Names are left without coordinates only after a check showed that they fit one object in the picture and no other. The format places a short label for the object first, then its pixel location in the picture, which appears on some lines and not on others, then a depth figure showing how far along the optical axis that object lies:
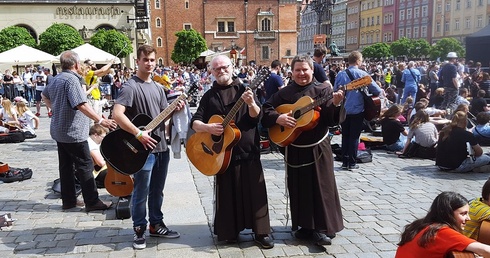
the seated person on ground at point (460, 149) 7.82
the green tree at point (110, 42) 40.38
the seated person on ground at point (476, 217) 3.58
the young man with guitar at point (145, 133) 4.35
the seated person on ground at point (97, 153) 6.70
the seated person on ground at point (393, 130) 10.02
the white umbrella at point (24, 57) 21.19
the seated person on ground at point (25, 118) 12.55
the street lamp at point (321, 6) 24.34
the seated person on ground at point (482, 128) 9.41
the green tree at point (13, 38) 39.00
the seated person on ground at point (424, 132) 9.16
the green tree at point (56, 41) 39.16
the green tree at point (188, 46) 67.12
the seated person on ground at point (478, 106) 12.18
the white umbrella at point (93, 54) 19.80
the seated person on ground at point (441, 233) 2.73
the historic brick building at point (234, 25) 78.12
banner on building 31.42
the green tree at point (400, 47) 65.41
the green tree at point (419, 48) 64.06
